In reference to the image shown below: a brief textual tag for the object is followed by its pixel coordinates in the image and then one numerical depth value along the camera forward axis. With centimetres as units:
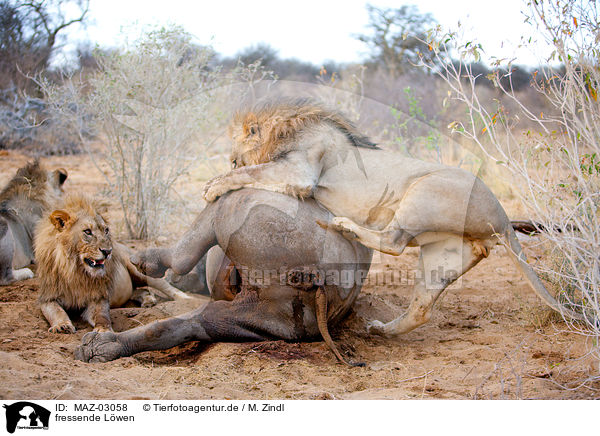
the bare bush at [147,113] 652
